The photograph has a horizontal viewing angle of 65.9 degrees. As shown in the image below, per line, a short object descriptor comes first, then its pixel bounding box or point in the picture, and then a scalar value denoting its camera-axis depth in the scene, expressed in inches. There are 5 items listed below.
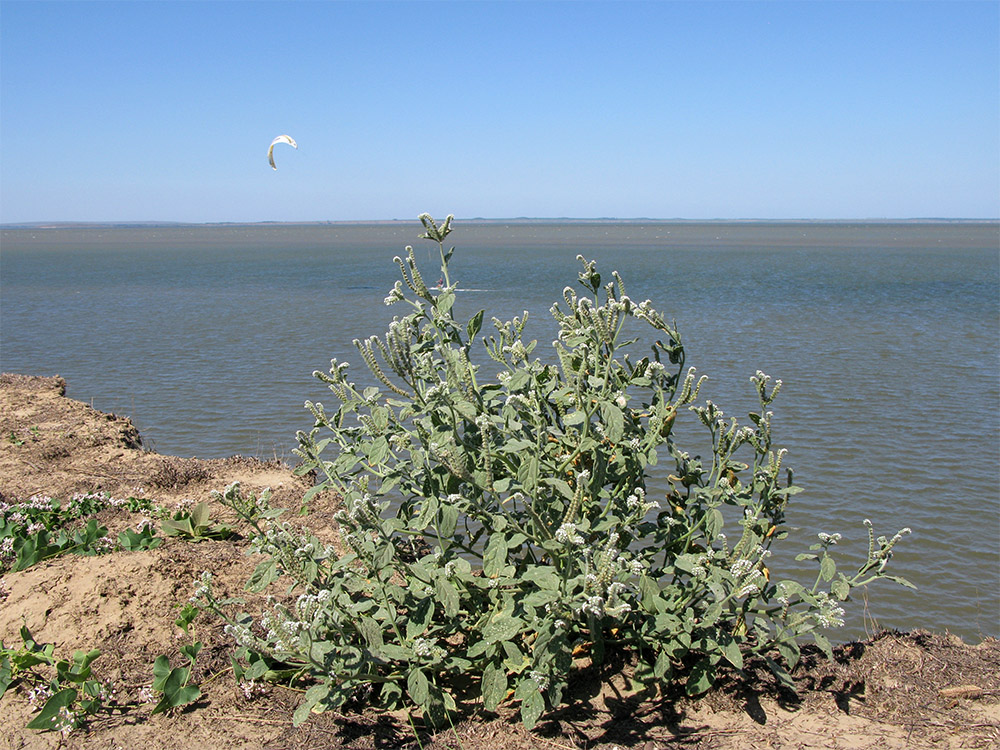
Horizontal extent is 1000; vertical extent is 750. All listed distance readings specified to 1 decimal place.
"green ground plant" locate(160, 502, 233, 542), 191.8
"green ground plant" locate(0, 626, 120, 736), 121.7
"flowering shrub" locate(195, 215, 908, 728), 108.8
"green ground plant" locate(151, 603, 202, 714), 125.6
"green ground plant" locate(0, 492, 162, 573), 168.1
